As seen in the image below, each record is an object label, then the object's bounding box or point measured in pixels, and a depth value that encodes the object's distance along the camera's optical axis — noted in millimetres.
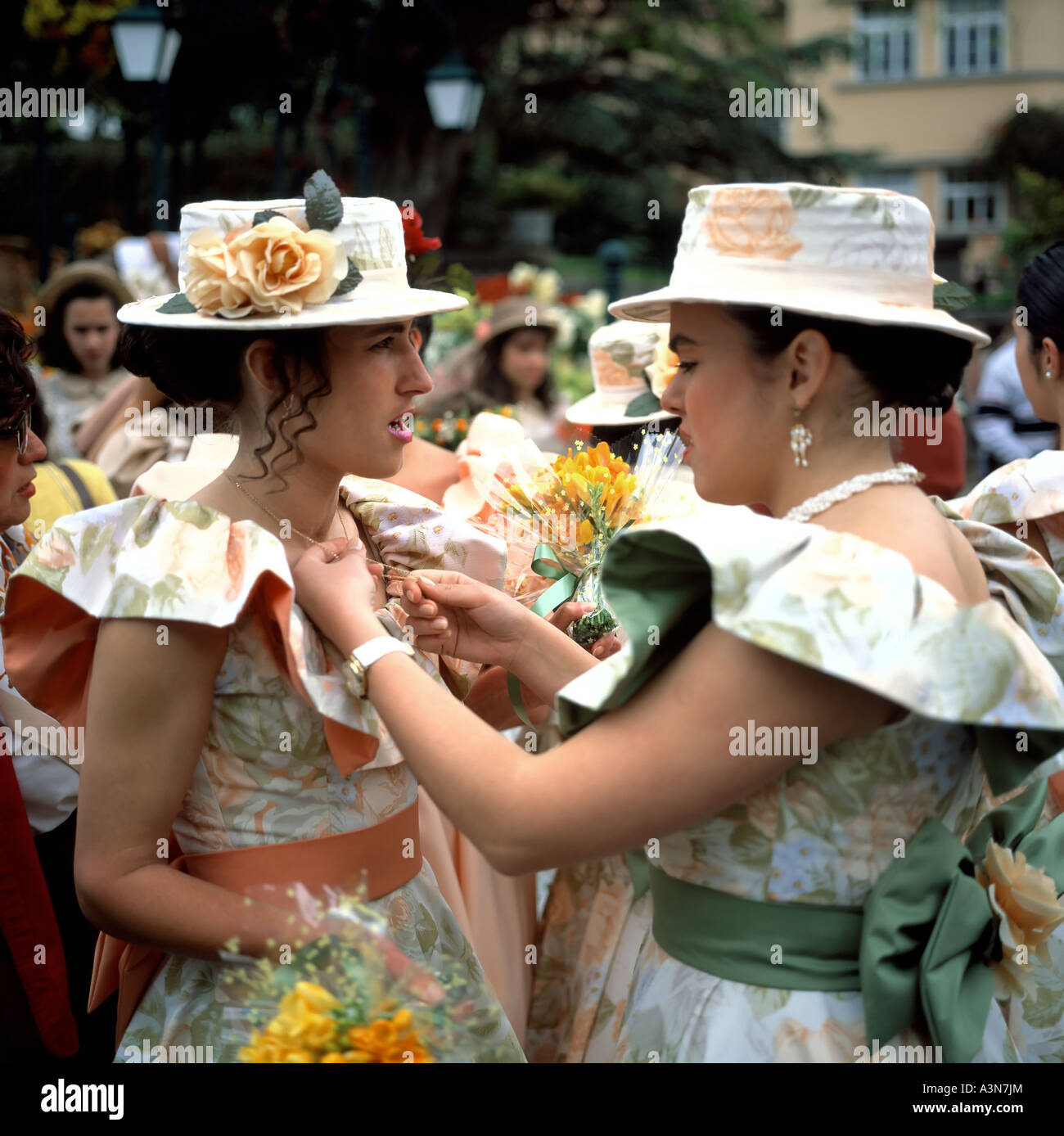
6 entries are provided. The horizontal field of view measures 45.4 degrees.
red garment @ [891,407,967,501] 5055
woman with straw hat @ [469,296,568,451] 7168
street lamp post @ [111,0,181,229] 7043
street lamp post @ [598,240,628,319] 11430
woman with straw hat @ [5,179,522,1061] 1851
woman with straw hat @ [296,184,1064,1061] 1572
